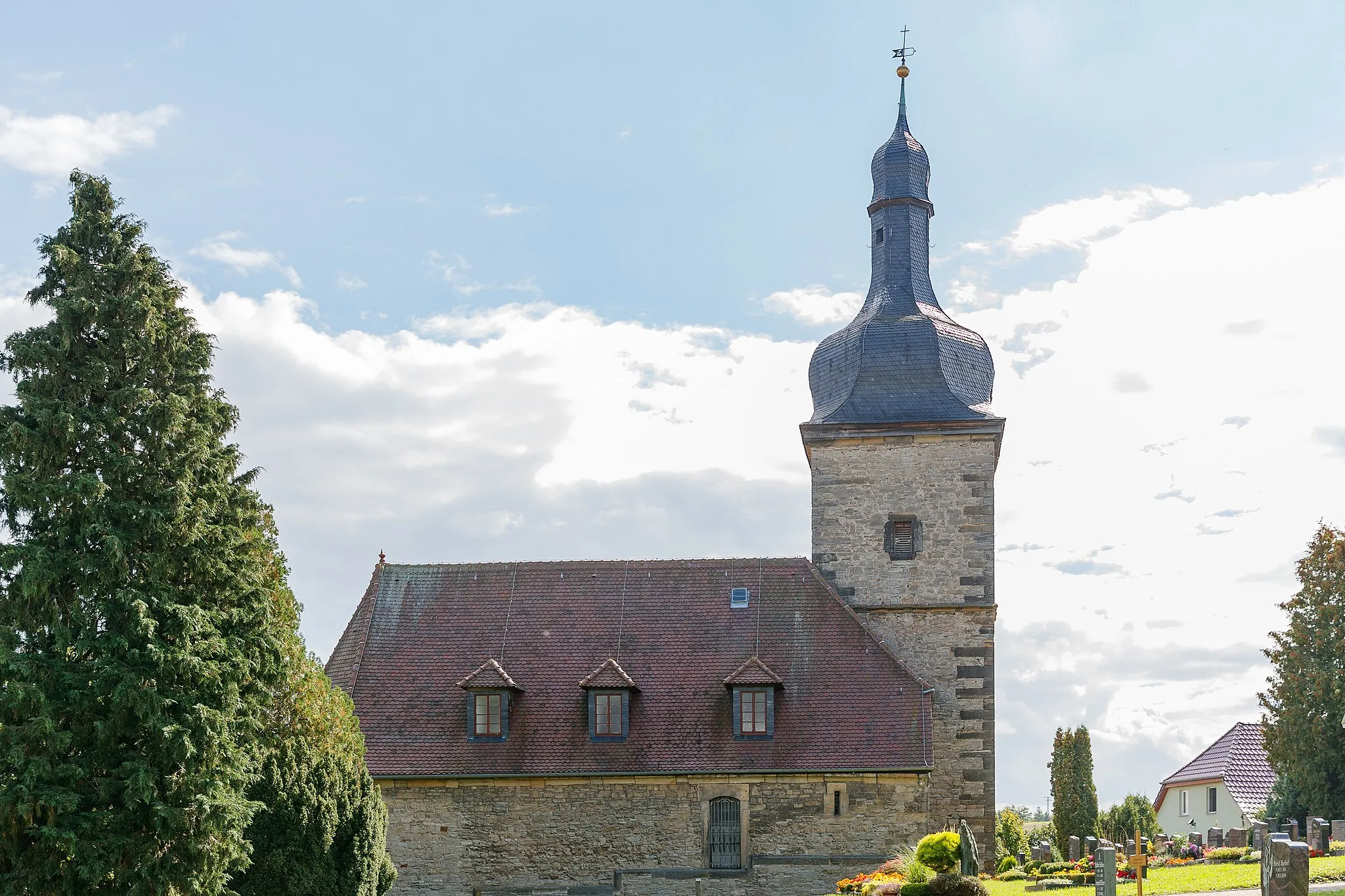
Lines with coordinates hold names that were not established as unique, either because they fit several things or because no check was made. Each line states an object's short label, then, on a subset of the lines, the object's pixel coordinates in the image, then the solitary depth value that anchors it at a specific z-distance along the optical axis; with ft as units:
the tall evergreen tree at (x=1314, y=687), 114.93
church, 91.56
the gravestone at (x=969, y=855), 89.66
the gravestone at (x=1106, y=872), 68.89
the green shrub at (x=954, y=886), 67.82
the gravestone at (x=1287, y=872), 59.62
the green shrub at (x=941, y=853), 72.49
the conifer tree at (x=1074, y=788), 119.44
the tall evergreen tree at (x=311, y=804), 73.00
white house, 166.50
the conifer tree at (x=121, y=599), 62.18
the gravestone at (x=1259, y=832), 95.92
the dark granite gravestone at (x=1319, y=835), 96.73
